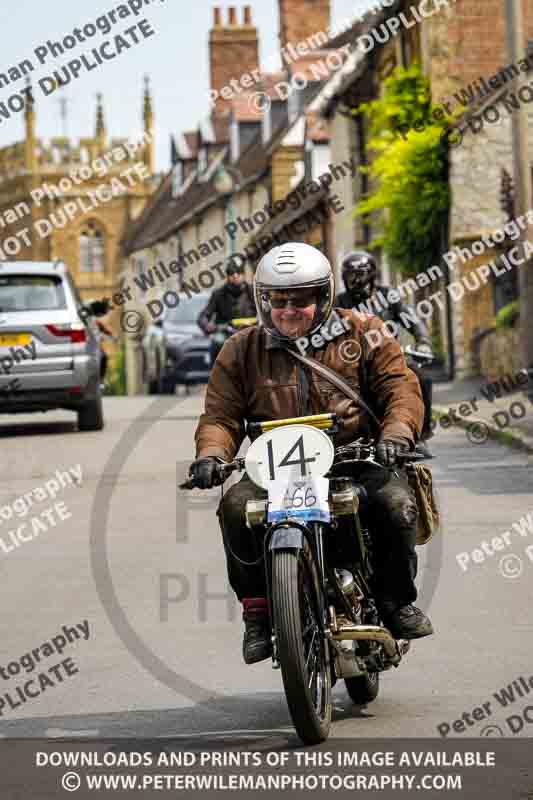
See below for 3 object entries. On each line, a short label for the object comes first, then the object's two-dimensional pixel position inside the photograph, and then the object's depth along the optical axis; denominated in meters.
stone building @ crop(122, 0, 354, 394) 51.66
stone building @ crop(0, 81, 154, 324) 115.06
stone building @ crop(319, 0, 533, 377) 30.45
